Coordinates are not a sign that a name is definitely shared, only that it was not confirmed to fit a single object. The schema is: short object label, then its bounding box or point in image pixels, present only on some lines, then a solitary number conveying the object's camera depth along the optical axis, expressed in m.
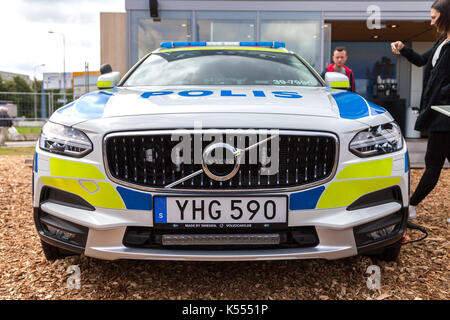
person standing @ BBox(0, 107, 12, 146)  11.89
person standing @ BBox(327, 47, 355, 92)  5.50
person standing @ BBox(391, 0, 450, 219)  3.03
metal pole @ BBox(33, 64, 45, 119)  16.50
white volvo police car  1.80
